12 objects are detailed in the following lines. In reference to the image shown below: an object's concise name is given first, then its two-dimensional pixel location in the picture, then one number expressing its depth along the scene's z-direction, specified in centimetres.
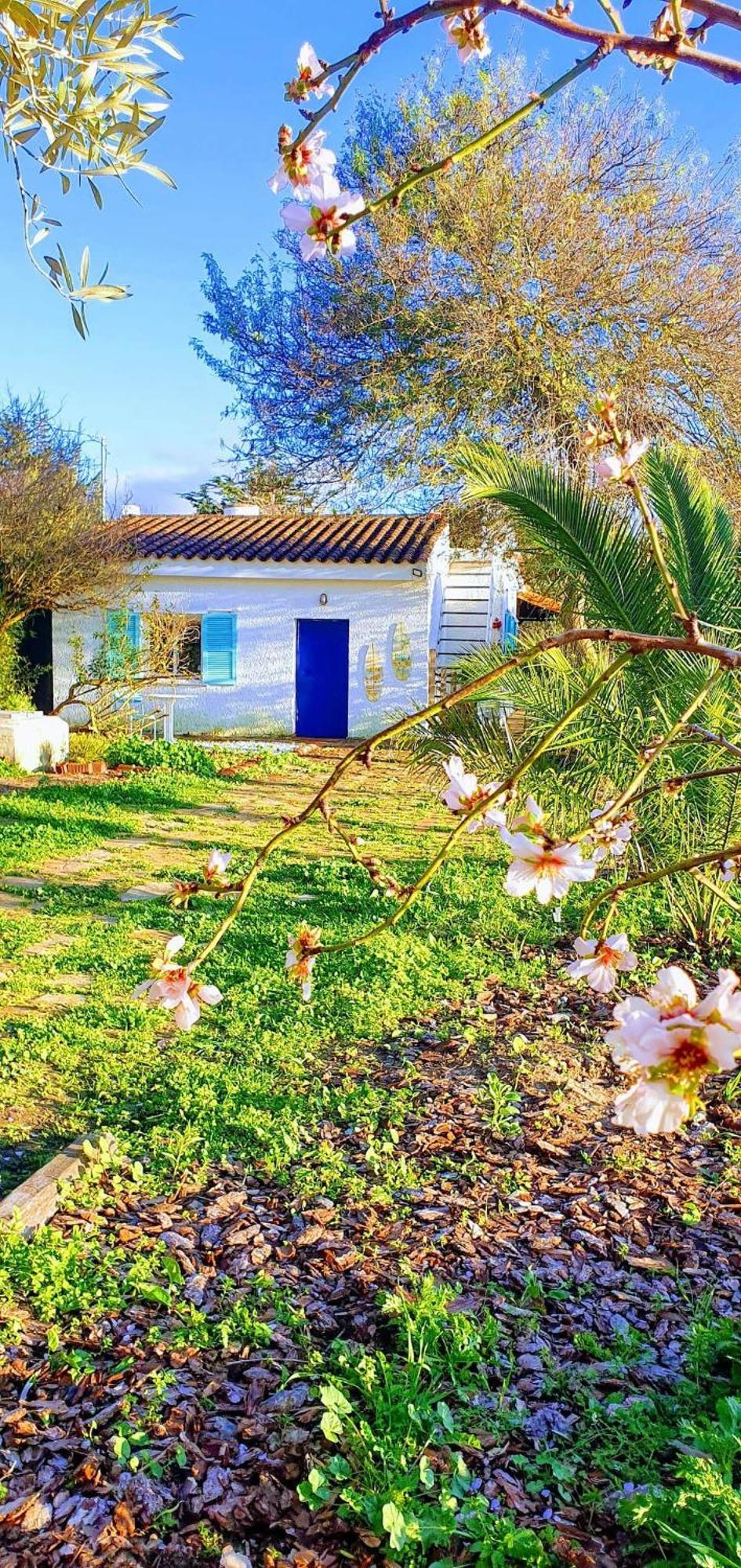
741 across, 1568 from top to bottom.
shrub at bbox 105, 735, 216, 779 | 1401
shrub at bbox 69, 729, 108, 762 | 1402
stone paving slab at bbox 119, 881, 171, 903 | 759
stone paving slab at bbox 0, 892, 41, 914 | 719
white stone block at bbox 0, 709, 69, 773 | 1327
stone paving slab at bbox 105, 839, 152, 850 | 938
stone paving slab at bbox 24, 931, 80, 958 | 623
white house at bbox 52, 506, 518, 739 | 1822
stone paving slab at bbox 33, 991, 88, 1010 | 533
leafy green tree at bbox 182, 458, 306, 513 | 1893
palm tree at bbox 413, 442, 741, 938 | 558
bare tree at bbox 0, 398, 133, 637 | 1465
